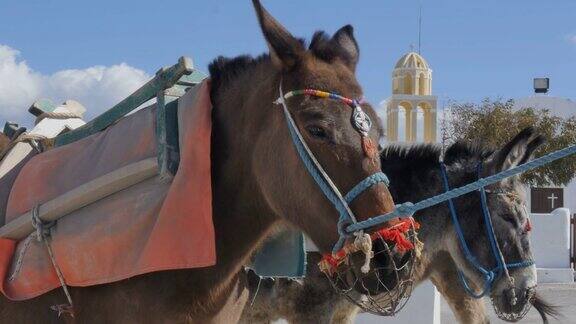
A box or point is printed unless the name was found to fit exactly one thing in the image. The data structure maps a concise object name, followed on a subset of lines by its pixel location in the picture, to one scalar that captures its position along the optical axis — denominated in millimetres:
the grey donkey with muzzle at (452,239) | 5398
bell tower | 38719
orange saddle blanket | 2662
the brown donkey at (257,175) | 2498
